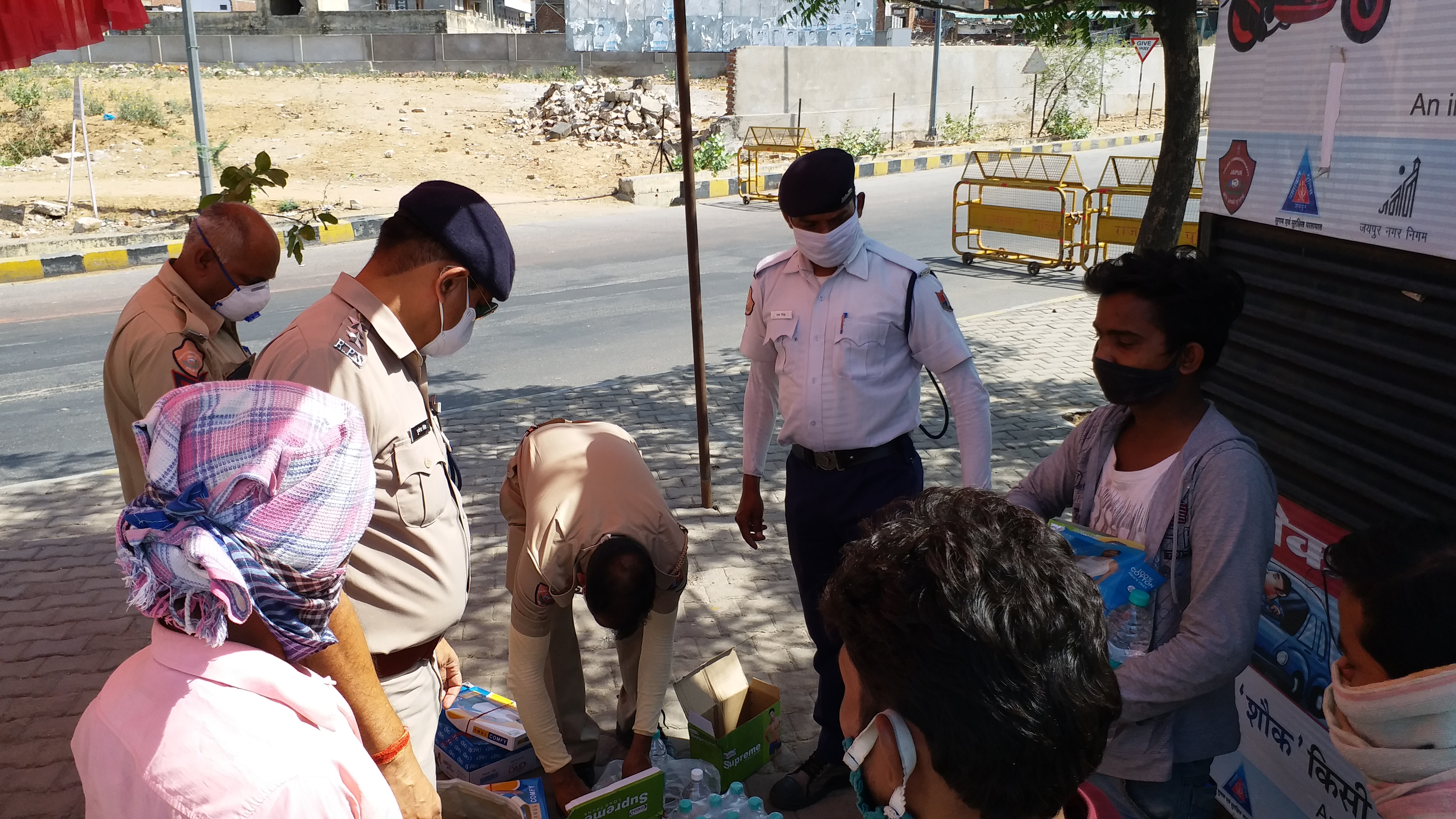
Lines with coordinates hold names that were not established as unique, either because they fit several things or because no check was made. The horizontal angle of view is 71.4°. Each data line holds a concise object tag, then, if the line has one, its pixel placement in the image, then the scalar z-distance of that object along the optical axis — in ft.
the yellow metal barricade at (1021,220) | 41.52
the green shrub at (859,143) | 73.46
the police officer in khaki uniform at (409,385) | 7.84
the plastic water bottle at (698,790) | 10.55
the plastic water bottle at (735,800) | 10.12
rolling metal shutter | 7.75
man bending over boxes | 10.00
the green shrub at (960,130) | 84.94
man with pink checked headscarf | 4.77
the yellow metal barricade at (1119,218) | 38.65
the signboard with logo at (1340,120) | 7.51
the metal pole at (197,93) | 46.78
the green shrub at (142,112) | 70.33
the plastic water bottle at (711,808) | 10.15
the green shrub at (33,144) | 61.72
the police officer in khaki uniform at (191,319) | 11.46
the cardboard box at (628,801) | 9.62
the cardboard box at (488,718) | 11.40
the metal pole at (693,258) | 16.87
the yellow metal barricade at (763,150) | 59.93
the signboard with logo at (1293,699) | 8.74
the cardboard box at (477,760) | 11.30
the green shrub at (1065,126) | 87.86
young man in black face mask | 6.82
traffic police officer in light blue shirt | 10.84
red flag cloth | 11.55
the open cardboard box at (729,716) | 11.37
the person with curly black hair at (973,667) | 4.12
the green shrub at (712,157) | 66.69
